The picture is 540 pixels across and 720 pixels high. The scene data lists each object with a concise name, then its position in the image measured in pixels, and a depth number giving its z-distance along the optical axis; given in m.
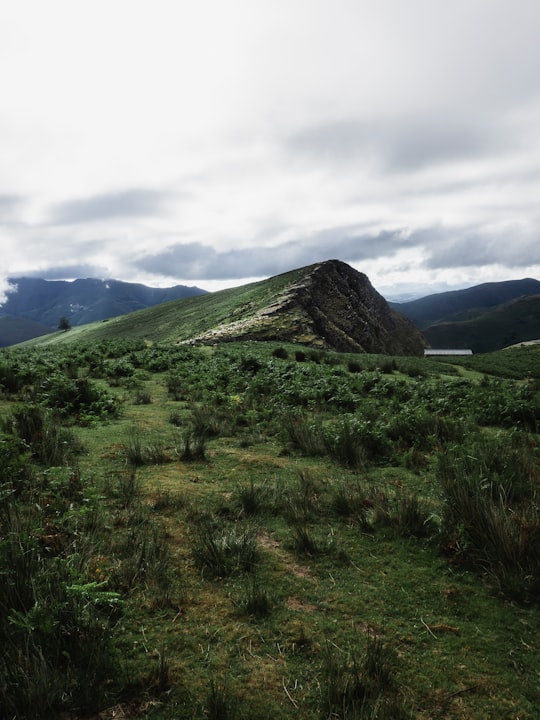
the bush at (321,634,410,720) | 3.01
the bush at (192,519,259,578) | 4.76
